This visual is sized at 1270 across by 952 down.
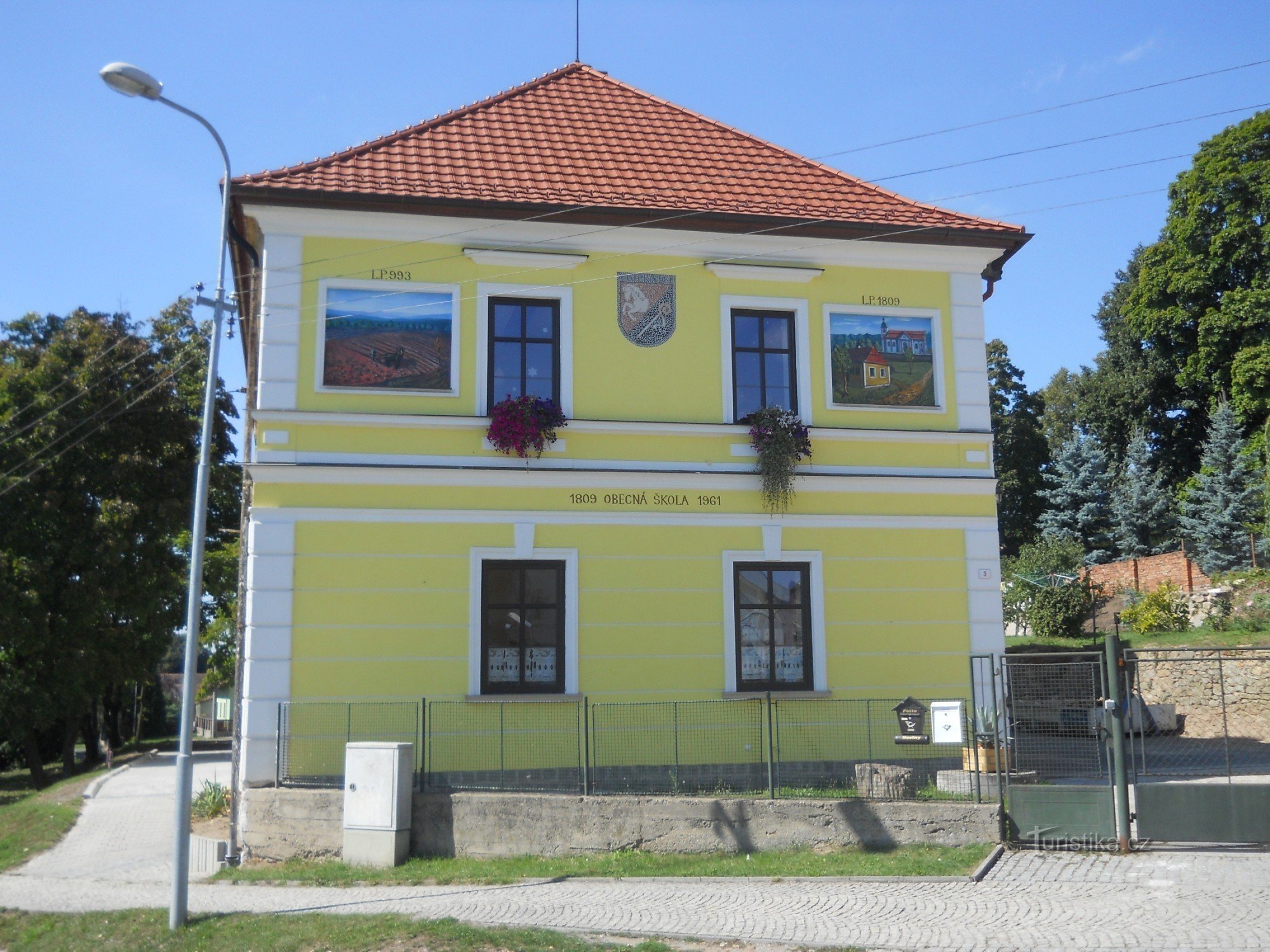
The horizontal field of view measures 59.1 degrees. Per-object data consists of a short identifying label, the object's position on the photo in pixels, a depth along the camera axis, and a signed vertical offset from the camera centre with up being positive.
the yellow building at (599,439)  14.15 +2.68
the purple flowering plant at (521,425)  14.33 +2.77
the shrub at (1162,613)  27.23 +0.63
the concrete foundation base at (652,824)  11.73 -1.93
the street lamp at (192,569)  10.04 +0.73
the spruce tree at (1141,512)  37.22 +4.20
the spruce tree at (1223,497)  31.47 +4.17
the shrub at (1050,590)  29.52 +1.33
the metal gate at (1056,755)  11.39 -1.24
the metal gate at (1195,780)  11.05 -1.52
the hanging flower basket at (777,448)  14.84 +2.55
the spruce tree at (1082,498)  39.47 +4.98
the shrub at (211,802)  16.14 -2.28
